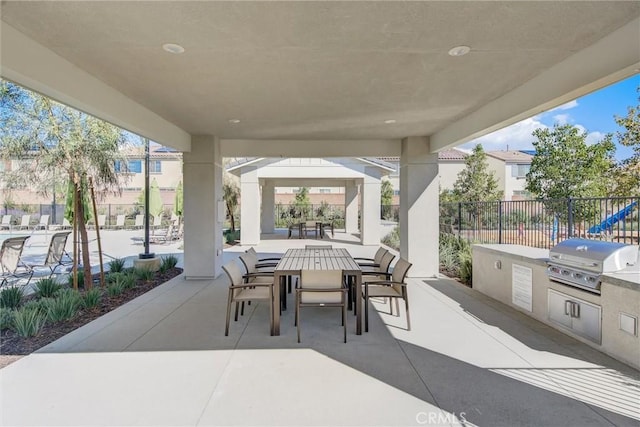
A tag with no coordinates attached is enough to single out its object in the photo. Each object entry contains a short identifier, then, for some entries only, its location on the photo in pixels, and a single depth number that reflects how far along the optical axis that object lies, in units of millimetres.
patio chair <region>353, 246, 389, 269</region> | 5698
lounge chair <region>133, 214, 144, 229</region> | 18042
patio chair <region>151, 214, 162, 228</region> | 16691
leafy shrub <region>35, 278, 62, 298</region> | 5801
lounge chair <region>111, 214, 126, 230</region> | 19250
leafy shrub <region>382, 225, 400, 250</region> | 13170
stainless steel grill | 3713
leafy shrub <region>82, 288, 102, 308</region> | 5371
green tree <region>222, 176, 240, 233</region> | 16922
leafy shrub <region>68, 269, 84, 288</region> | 6712
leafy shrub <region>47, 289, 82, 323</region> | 4689
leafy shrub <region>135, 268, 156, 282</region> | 7383
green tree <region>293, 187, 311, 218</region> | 23875
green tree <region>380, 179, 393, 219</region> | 26642
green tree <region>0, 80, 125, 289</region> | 5645
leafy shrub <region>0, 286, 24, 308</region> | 5141
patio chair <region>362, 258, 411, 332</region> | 4508
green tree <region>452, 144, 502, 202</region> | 18266
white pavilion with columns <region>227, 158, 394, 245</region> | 14062
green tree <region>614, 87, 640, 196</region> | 7973
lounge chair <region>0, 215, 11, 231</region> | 18172
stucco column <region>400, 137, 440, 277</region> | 7957
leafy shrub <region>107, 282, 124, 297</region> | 6194
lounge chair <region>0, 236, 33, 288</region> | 5891
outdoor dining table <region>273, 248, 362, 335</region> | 4371
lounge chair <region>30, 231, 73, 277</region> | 6906
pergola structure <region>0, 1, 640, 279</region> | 2789
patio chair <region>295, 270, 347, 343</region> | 4227
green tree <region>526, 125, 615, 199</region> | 10078
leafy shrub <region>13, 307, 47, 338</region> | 4188
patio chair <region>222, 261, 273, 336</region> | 4348
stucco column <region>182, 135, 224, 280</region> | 7754
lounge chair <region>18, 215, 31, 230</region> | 17878
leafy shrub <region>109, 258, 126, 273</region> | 7772
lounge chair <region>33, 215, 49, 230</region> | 17719
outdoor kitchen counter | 3443
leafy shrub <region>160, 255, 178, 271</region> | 8457
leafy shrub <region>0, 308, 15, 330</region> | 4379
